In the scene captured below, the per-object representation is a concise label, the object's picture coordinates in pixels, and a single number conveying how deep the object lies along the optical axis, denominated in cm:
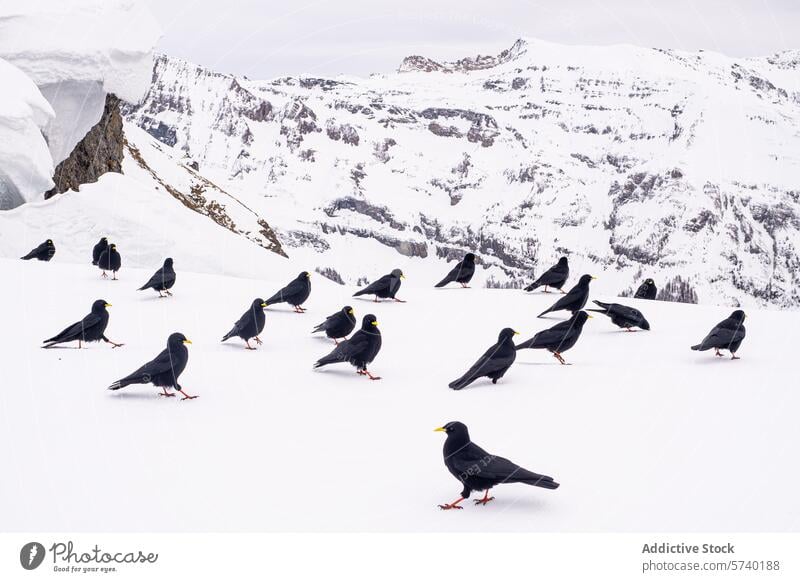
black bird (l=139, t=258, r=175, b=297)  1554
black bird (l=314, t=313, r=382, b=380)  1072
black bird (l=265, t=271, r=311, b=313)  1487
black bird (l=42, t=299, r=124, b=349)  1148
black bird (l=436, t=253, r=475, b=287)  1906
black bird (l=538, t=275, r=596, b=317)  1438
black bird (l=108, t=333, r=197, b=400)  916
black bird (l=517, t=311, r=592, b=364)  1142
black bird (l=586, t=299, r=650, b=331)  1402
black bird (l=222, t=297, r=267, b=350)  1217
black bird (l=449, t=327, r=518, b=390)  1039
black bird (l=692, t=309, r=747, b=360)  1166
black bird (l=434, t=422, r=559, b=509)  638
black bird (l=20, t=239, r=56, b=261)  2062
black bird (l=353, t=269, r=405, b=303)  1631
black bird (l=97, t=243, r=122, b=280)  1694
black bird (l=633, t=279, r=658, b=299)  2005
